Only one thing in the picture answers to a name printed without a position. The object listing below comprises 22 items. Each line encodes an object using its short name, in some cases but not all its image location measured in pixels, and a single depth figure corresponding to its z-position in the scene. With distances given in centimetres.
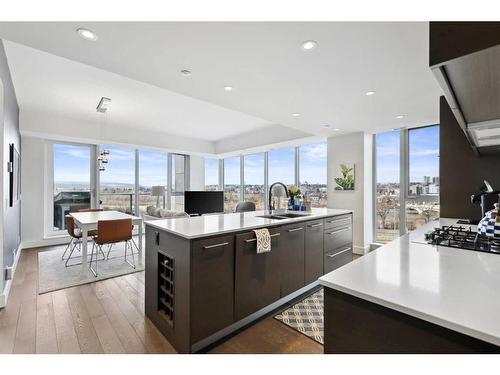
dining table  340
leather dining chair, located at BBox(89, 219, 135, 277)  338
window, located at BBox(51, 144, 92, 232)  546
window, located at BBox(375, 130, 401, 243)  466
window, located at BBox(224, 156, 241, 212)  786
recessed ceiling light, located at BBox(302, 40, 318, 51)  184
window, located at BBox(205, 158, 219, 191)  838
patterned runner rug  211
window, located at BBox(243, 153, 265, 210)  713
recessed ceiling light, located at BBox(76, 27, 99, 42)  169
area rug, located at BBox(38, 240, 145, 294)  314
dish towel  214
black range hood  76
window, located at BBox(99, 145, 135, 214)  604
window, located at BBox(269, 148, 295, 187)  631
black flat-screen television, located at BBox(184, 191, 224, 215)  531
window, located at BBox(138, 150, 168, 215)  661
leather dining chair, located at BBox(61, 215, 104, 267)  394
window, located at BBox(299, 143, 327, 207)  566
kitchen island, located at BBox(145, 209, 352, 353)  177
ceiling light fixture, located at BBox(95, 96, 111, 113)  399
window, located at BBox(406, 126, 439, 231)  426
